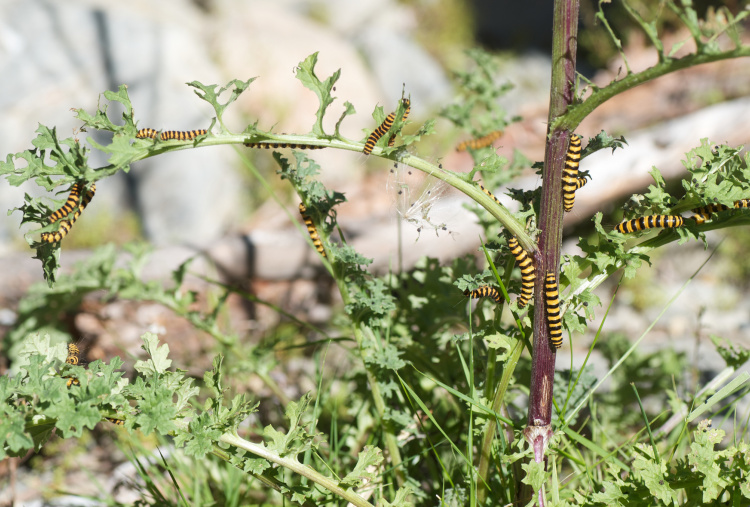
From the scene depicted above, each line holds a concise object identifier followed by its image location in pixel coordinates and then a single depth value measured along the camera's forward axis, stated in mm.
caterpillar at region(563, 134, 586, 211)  1123
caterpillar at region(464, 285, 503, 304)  1150
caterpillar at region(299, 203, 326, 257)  1174
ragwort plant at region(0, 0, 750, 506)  1113
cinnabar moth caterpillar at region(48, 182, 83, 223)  1116
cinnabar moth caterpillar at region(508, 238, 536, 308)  1130
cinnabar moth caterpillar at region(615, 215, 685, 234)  1135
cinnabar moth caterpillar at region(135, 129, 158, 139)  1122
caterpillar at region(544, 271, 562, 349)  1130
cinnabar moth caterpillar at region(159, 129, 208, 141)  1130
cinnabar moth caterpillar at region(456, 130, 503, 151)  1251
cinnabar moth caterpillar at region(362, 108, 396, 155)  1123
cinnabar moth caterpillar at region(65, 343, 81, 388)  1157
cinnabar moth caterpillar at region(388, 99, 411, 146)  1124
